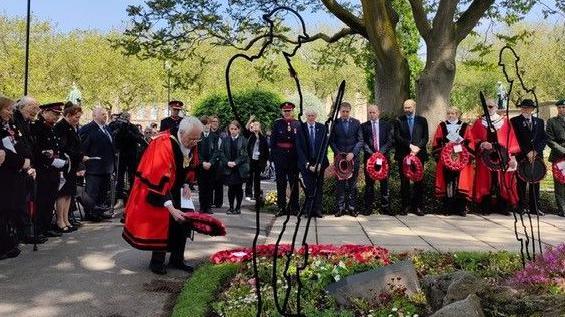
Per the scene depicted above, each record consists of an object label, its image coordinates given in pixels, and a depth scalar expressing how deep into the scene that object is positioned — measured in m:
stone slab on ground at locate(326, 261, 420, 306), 5.12
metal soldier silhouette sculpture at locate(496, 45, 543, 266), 5.37
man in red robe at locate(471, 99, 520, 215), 11.56
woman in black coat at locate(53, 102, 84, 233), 9.52
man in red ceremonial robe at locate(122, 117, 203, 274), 6.48
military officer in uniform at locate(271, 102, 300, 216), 11.62
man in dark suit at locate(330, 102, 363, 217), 11.41
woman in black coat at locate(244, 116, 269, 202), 12.06
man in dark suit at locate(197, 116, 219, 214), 12.02
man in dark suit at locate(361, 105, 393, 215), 11.58
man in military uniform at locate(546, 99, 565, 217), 11.74
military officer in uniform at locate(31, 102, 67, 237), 8.76
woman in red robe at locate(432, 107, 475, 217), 11.59
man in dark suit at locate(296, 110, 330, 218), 11.25
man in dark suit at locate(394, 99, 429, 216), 11.55
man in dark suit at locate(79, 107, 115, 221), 10.76
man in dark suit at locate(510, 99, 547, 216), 11.34
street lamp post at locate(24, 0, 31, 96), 11.83
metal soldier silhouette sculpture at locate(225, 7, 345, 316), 2.89
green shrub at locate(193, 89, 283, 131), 26.66
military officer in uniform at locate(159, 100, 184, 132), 10.27
